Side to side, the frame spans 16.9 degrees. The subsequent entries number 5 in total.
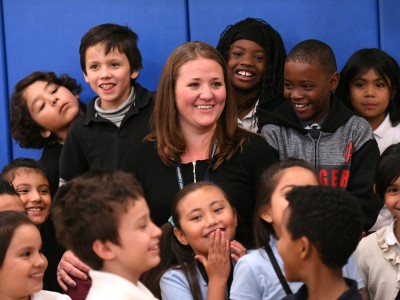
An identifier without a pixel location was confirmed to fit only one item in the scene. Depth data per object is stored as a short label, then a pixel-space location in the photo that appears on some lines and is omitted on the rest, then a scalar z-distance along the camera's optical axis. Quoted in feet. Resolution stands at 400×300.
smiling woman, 17.44
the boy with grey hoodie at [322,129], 18.86
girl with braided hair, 20.68
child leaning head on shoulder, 21.53
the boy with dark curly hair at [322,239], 12.94
